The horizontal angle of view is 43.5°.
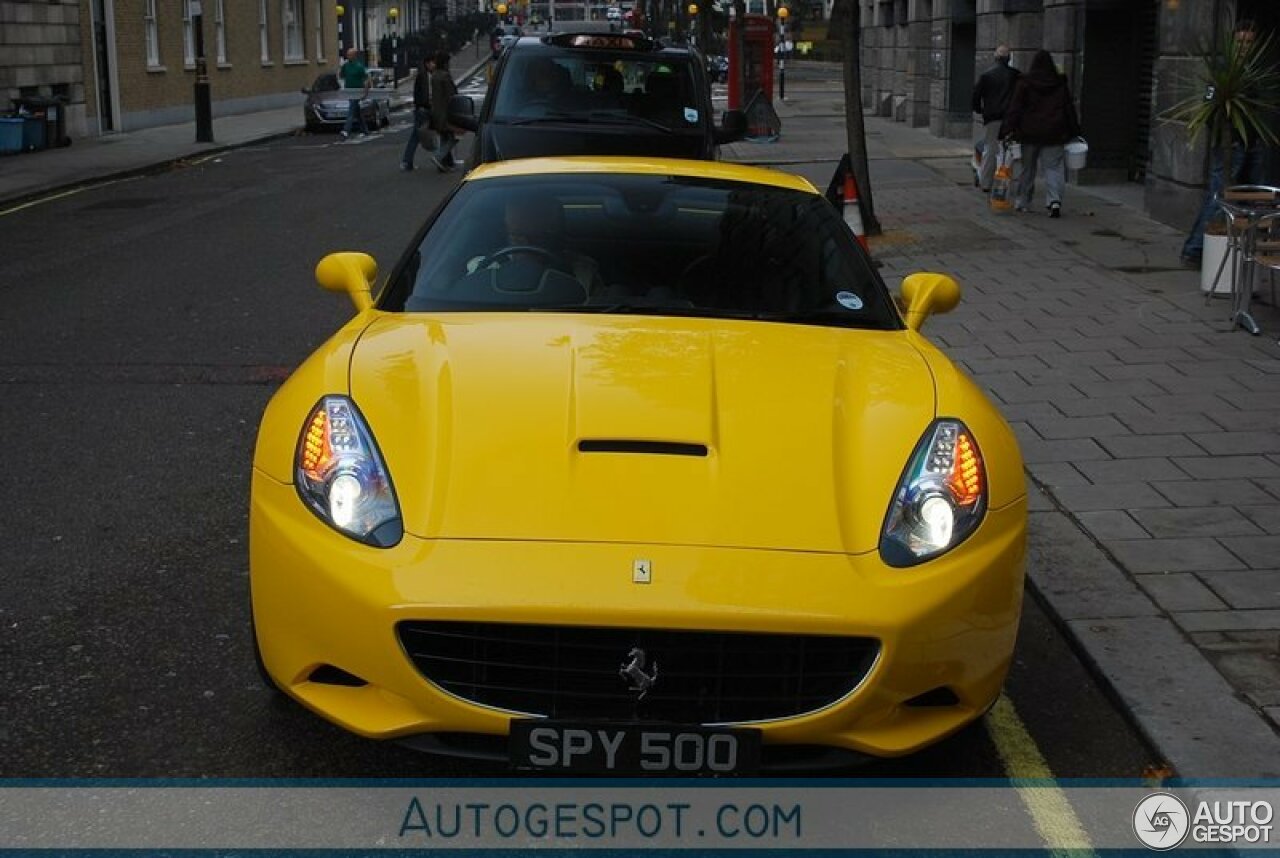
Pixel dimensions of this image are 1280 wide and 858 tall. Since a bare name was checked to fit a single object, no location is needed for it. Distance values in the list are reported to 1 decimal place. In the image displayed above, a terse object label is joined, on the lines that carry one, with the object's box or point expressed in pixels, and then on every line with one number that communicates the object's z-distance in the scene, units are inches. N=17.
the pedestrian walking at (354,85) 1425.9
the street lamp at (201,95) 1226.0
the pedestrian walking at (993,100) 738.8
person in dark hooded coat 663.8
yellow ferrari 142.1
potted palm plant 490.6
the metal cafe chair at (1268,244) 396.4
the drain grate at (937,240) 592.7
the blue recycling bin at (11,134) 1093.8
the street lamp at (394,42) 2513.2
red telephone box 1251.2
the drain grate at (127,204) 793.6
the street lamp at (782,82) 1899.6
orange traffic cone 492.4
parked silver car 1469.0
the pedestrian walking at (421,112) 978.7
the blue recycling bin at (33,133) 1119.6
